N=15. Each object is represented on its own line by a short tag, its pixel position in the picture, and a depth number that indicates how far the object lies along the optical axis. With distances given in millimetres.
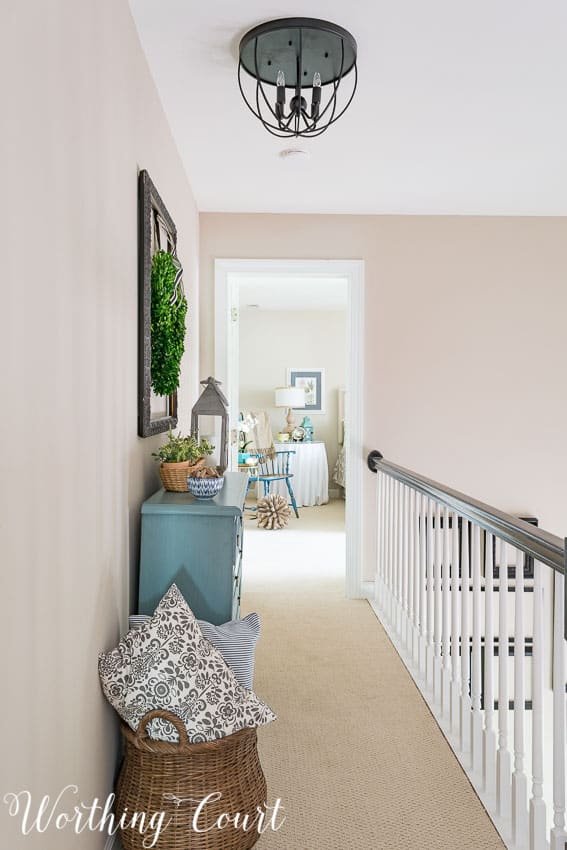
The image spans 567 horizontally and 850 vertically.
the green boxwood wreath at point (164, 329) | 2457
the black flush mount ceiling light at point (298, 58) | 2180
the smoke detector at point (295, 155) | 3205
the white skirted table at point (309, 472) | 7887
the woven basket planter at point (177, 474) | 2361
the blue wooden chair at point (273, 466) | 7473
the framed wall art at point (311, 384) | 8828
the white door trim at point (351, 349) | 4277
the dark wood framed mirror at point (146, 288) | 2234
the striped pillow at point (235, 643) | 1891
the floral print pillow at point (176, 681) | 1646
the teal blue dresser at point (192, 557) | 2135
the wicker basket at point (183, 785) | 1643
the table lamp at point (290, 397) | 8383
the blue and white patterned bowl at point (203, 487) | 2213
